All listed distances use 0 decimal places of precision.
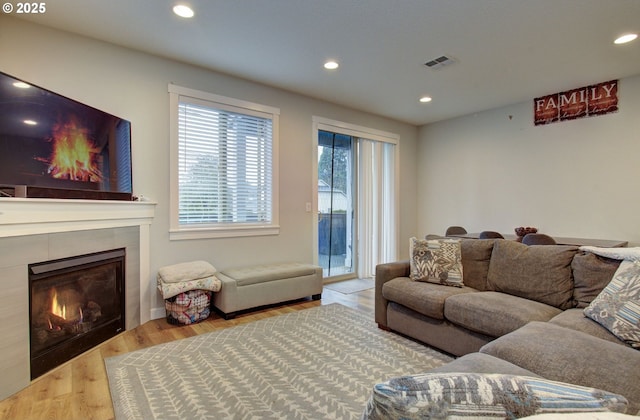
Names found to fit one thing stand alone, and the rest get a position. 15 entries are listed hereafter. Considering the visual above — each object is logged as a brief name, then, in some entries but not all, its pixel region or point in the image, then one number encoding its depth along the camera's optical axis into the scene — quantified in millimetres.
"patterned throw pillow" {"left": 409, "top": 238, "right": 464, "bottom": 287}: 2795
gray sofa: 1339
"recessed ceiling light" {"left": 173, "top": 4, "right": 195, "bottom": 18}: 2395
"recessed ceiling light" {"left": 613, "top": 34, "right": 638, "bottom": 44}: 2754
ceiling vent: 3202
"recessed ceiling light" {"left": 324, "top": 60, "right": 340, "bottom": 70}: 3322
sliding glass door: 4832
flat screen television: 2062
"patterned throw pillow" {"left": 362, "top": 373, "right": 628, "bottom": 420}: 611
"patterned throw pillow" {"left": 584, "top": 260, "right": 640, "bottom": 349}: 1670
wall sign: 3770
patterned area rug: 1813
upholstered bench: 3252
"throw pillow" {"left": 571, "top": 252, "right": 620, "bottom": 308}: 2092
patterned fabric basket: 3047
